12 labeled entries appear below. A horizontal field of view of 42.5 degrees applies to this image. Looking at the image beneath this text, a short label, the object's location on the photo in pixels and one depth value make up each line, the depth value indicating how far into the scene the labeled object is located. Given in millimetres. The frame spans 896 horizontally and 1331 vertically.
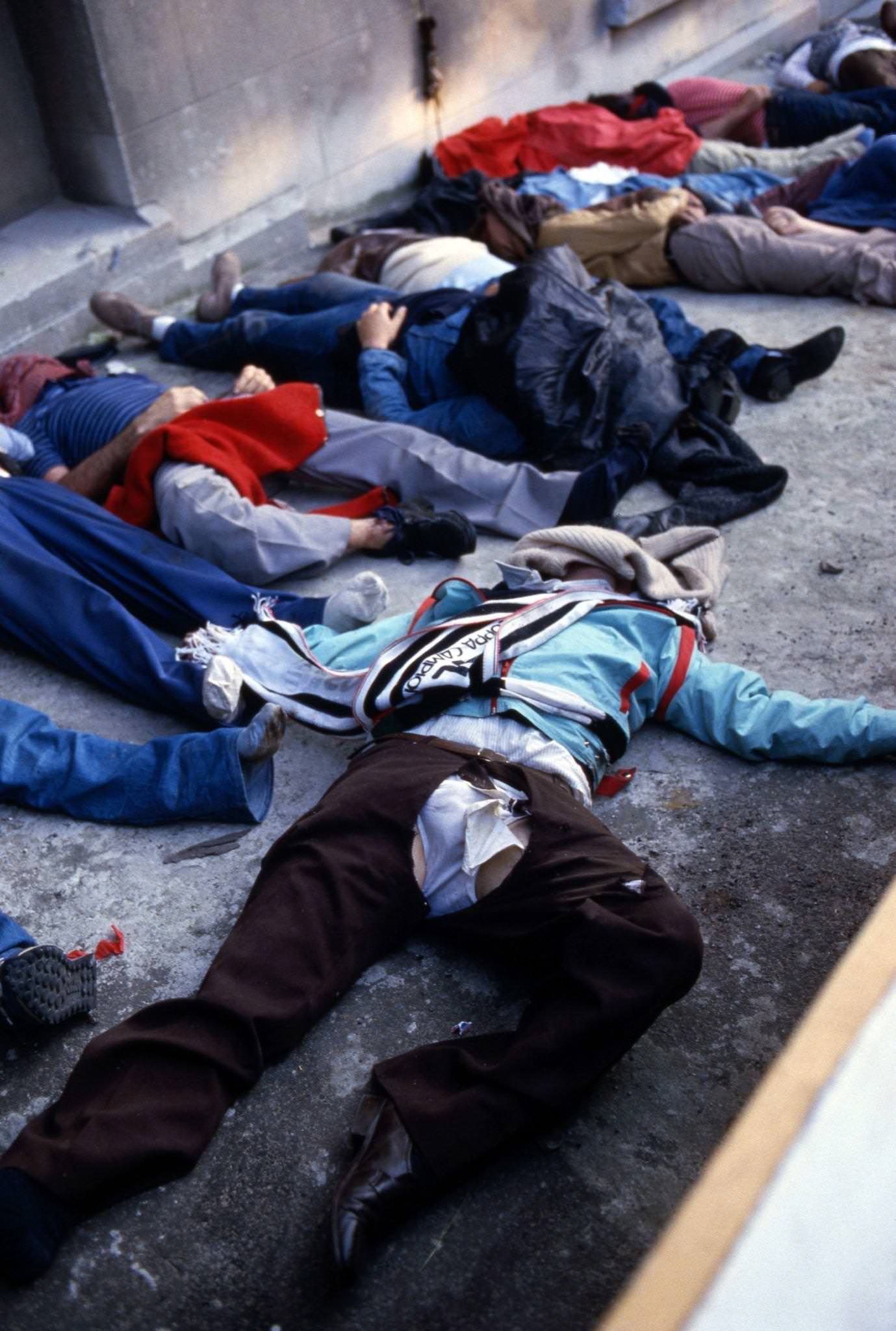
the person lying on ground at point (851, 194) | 4996
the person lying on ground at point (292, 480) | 3350
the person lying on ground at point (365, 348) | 3943
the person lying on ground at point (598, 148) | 5836
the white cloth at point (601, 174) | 5559
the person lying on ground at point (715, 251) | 4648
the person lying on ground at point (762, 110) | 6207
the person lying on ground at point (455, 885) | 1759
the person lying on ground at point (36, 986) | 1973
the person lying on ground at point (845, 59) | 6527
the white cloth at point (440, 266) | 4605
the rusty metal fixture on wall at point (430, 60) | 5715
